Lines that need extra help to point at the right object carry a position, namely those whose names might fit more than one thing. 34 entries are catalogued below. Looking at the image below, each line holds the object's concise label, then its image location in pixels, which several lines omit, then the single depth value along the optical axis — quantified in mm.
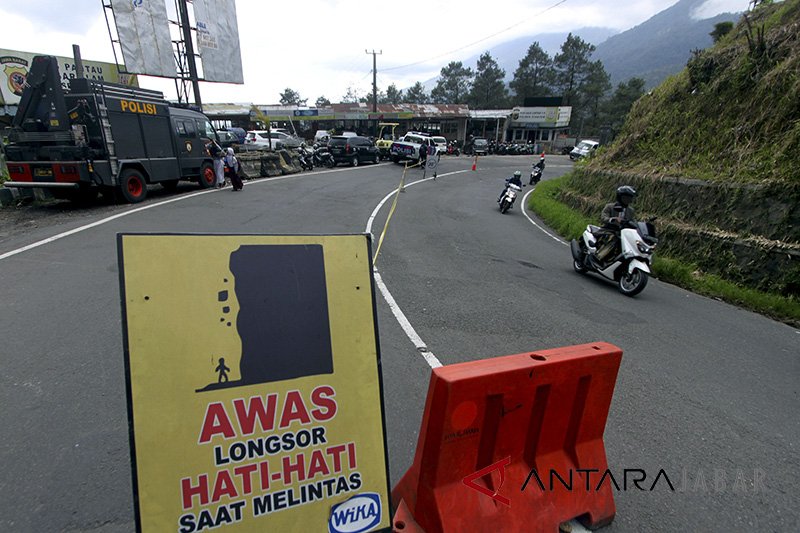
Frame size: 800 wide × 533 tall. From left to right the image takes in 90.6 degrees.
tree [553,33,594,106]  74938
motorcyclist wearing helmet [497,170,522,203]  14352
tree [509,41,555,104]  79250
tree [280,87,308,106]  120919
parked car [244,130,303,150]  30009
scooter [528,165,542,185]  23436
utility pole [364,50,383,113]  46594
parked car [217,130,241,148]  27953
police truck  10156
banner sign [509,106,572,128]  54062
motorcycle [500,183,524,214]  14101
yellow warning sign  1558
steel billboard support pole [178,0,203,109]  18734
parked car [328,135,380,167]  25969
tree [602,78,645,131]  63656
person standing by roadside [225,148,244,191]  14516
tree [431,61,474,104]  93250
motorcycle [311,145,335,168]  25391
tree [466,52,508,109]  84812
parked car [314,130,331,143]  41991
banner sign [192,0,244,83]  19812
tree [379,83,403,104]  108150
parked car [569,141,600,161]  38191
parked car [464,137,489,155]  45188
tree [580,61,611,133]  71188
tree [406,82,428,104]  100575
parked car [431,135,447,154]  40375
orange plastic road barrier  1999
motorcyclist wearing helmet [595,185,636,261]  6844
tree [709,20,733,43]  17909
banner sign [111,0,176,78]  16656
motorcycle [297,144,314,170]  23105
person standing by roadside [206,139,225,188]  15227
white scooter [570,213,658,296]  6266
